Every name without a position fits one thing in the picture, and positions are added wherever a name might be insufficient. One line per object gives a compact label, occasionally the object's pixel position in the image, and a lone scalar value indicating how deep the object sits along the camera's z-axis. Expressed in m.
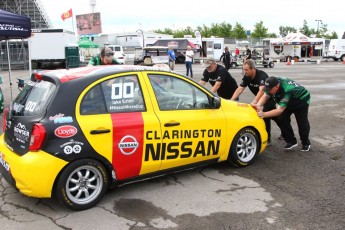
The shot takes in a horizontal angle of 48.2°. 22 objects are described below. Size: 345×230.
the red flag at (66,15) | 48.25
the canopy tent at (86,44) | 34.75
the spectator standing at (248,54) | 23.84
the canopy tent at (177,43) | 40.47
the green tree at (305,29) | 93.30
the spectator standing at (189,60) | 19.92
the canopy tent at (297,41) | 44.35
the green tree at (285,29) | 109.22
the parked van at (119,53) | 33.58
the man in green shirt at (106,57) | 7.02
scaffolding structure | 32.88
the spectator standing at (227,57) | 24.30
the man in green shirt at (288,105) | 5.93
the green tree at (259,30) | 82.50
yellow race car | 3.98
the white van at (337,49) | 42.91
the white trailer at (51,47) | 29.83
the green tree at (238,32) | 82.88
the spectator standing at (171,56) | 21.87
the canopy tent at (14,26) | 9.11
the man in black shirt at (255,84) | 6.44
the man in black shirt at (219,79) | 7.13
